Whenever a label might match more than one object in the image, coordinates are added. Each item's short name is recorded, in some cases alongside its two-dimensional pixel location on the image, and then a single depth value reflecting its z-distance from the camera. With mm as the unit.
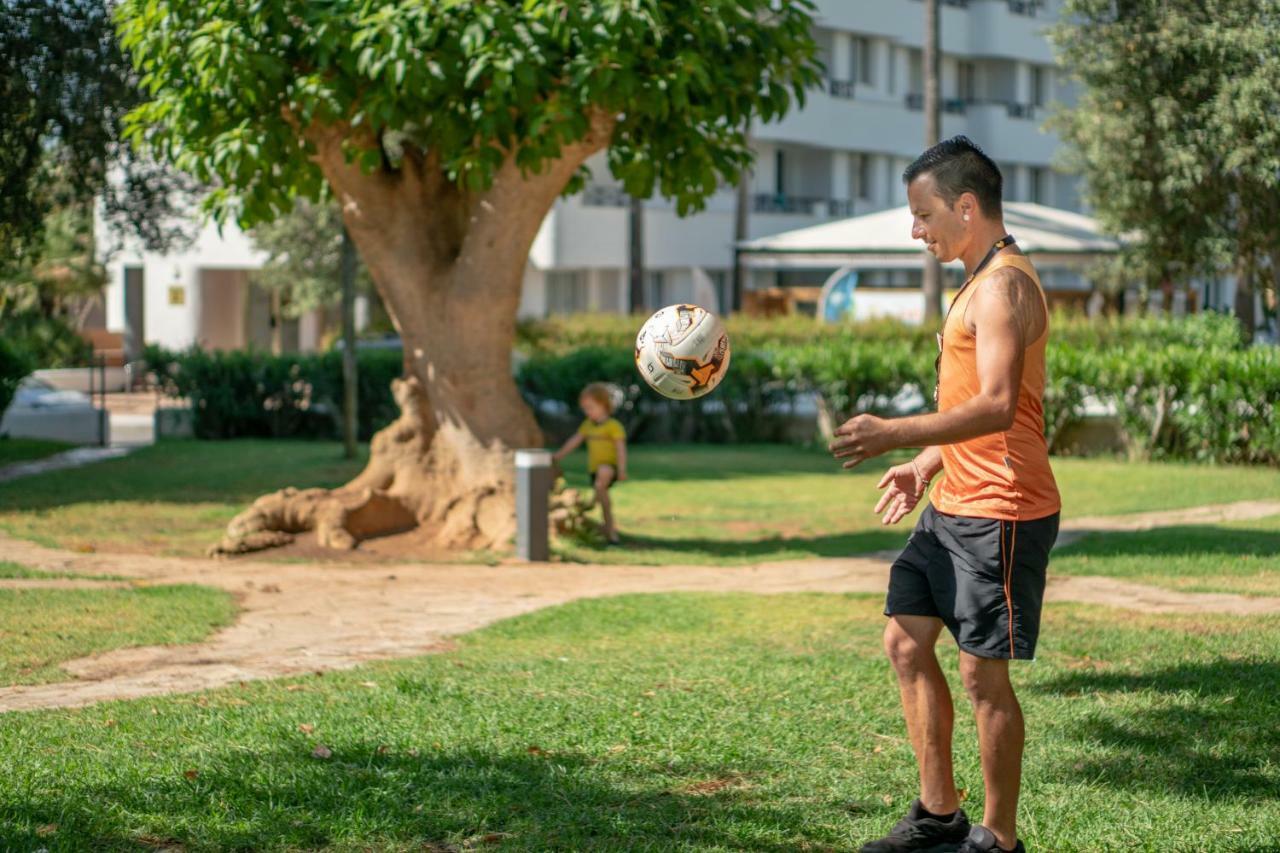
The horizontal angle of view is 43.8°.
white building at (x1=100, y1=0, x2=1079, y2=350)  38406
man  4426
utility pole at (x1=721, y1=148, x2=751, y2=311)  37969
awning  24875
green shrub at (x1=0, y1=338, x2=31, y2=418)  20188
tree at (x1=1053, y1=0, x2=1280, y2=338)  18422
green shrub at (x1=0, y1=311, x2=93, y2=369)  32697
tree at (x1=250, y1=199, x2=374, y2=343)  32250
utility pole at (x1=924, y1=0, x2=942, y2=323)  26359
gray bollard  12016
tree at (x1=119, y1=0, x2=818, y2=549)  10648
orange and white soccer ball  5871
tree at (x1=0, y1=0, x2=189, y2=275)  16375
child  13109
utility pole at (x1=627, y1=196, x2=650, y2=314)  34562
